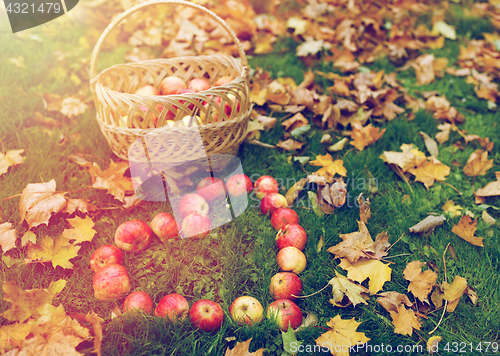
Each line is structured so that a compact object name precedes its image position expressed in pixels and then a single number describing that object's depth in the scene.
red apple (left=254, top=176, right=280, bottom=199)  1.98
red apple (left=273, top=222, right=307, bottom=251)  1.69
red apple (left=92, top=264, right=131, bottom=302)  1.47
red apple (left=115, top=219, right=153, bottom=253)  1.65
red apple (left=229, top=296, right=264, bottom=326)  1.42
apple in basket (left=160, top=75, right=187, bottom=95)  2.20
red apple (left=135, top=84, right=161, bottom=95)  2.13
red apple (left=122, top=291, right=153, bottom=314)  1.42
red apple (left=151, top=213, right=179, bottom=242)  1.74
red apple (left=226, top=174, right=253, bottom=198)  1.95
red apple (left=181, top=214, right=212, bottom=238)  1.72
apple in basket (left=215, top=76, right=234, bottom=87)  2.19
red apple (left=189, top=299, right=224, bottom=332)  1.38
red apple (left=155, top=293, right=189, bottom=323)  1.39
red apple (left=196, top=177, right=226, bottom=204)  1.91
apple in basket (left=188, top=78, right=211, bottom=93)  2.19
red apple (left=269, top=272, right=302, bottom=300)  1.52
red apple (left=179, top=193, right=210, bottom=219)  1.80
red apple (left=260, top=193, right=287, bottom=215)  1.89
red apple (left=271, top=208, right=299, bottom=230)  1.79
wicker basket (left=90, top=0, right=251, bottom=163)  1.73
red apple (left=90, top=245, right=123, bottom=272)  1.59
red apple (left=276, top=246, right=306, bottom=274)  1.61
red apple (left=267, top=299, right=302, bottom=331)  1.40
